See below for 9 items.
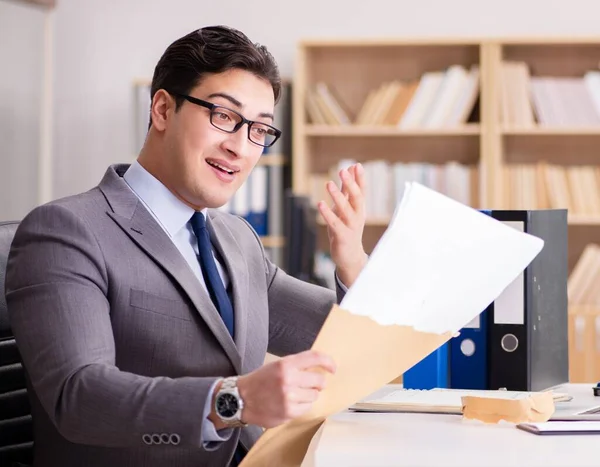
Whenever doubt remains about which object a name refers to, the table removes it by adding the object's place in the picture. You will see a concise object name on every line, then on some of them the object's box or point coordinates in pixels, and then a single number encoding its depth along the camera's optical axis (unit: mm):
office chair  2102
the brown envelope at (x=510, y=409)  1864
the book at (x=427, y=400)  1999
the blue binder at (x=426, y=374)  2233
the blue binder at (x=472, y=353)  2255
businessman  1694
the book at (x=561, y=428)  1803
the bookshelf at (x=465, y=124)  5021
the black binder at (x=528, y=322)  2229
